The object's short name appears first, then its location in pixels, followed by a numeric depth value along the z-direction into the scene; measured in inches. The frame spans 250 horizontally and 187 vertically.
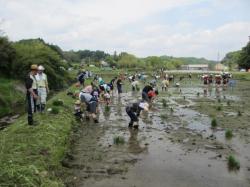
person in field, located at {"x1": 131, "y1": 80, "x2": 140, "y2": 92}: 962.2
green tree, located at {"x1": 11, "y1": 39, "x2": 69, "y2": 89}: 930.5
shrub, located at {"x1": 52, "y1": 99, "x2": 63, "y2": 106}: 489.9
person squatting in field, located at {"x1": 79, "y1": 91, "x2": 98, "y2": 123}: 420.6
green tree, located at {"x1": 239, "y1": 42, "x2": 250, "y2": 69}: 2168.1
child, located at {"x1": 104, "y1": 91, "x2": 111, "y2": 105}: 606.6
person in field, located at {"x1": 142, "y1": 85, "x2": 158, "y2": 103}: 457.8
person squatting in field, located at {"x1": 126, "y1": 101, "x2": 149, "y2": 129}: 379.5
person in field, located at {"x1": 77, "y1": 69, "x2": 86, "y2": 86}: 801.9
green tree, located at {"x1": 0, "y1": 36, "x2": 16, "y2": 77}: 910.4
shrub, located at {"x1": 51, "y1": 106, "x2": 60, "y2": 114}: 415.7
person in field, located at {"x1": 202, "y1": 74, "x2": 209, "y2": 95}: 1213.0
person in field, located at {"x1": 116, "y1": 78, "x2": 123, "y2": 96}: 797.8
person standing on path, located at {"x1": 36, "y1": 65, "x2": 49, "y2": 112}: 381.6
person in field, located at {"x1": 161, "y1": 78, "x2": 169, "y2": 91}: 979.9
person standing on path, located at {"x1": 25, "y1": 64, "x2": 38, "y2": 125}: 324.6
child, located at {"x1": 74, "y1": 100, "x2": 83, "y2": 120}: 442.3
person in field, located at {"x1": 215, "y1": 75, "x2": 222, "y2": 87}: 1030.8
